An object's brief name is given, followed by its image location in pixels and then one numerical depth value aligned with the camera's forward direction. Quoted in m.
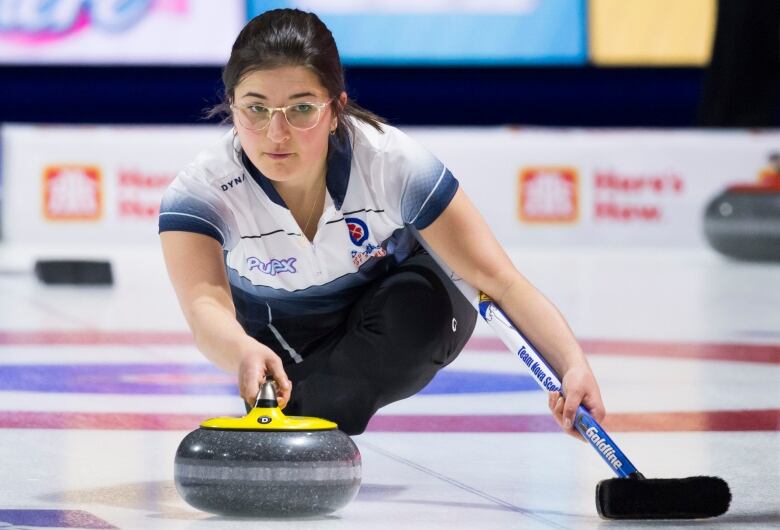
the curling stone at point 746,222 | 18.69
